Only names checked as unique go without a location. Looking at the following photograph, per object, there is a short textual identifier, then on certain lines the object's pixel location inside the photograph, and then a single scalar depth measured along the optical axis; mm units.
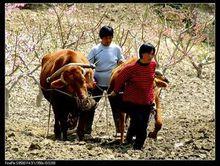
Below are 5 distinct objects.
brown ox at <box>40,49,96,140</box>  15422
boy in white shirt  16469
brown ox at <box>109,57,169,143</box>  15422
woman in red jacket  14227
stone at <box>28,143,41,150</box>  14309
